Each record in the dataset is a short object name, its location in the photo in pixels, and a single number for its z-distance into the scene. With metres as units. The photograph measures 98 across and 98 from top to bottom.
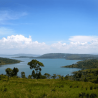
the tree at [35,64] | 41.71
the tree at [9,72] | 55.95
